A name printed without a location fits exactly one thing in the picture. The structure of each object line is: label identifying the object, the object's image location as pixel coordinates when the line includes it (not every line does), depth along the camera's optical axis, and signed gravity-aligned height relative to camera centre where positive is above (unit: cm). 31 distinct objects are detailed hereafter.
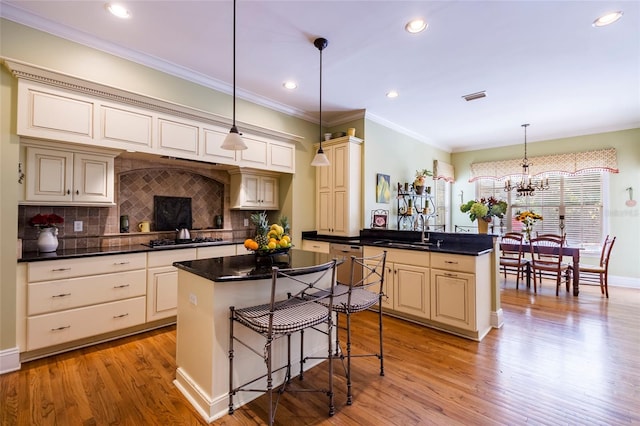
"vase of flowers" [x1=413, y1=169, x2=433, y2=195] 539 +59
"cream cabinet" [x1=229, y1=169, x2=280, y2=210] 420 +37
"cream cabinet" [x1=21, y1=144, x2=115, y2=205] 263 +36
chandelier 519 +63
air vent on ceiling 395 +164
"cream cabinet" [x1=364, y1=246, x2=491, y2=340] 302 -82
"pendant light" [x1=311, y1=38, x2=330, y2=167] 288 +58
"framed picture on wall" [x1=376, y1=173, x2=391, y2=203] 487 +46
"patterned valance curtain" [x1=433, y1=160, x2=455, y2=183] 661 +103
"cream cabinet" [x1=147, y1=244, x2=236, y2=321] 310 -72
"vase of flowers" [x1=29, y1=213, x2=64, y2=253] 266 -15
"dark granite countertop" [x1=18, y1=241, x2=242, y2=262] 252 -36
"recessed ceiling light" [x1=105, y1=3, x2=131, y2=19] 235 +165
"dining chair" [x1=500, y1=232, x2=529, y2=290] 492 -66
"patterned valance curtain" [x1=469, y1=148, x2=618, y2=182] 536 +103
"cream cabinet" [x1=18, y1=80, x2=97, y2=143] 243 +87
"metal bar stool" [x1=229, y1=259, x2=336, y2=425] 169 -63
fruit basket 226 -20
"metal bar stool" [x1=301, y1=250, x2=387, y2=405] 207 -64
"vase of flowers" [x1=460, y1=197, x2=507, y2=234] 384 +8
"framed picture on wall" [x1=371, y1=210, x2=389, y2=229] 475 -6
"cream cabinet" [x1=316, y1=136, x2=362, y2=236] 441 +41
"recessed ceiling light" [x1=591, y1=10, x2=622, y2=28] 238 +162
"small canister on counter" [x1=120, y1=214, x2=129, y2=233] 339 -11
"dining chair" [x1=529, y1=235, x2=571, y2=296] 459 -65
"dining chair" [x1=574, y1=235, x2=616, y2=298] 448 -84
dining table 455 -59
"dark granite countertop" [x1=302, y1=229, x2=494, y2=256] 329 -35
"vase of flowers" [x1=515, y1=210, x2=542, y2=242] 509 -5
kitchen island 186 -75
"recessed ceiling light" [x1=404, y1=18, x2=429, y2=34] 250 +164
